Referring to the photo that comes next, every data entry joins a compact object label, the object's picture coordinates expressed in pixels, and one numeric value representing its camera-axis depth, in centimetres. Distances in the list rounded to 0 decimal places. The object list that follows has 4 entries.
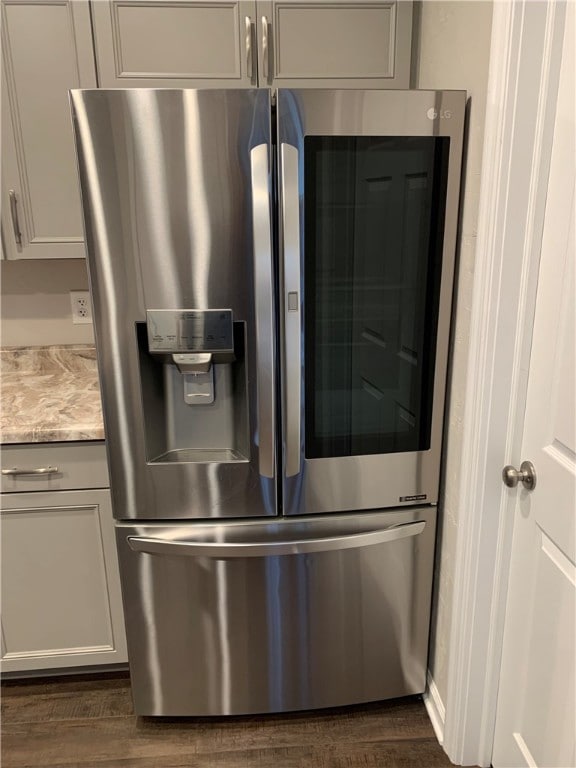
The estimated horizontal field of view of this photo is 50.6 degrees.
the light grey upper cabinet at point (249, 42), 170
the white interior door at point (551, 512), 124
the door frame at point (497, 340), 125
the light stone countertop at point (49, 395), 173
